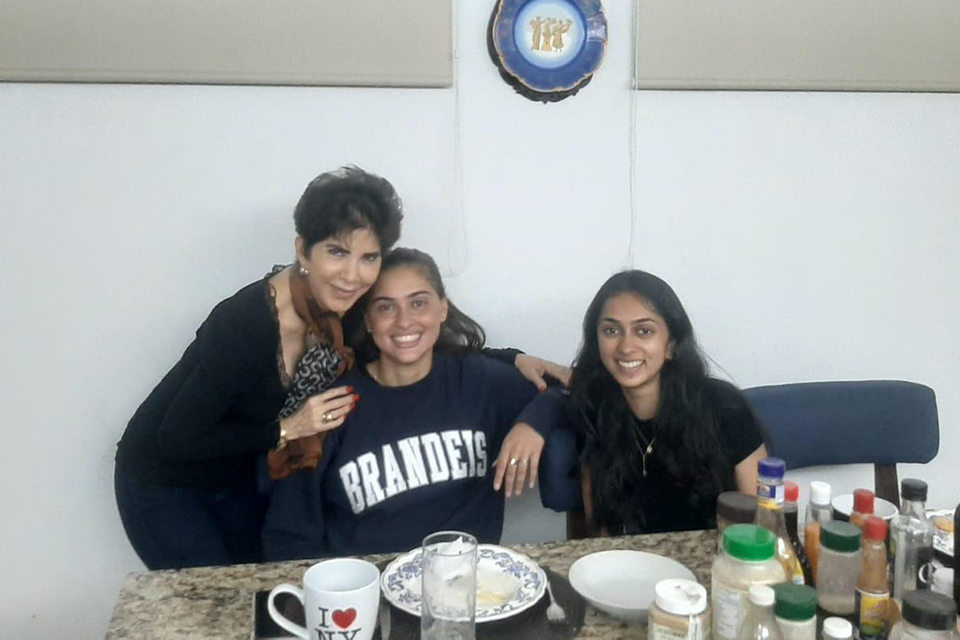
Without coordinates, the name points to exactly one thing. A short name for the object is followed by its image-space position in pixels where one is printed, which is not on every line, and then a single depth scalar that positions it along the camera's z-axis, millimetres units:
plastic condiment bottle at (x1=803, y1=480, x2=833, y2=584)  1078
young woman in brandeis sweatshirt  1461
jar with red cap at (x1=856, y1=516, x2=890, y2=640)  956
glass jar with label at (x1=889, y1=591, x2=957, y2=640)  821
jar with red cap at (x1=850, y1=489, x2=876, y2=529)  1066
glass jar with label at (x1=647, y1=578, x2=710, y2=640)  893
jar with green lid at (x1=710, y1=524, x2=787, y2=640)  909
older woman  1411
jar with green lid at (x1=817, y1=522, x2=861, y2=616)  985
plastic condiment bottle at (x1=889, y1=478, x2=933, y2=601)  1025
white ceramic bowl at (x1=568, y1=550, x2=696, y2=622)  1080
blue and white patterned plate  1045
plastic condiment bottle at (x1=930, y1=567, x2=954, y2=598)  942
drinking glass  947
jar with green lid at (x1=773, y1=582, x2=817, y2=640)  853
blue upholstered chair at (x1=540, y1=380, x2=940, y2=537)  1641
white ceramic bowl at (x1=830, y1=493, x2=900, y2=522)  1161
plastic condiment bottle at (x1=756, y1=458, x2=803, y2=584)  1008
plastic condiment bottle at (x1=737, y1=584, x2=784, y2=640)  873
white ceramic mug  912
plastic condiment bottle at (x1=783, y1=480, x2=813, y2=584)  1083
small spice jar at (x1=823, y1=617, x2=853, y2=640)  846
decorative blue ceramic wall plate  1505
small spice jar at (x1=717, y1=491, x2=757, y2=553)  1045
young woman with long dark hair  1483
